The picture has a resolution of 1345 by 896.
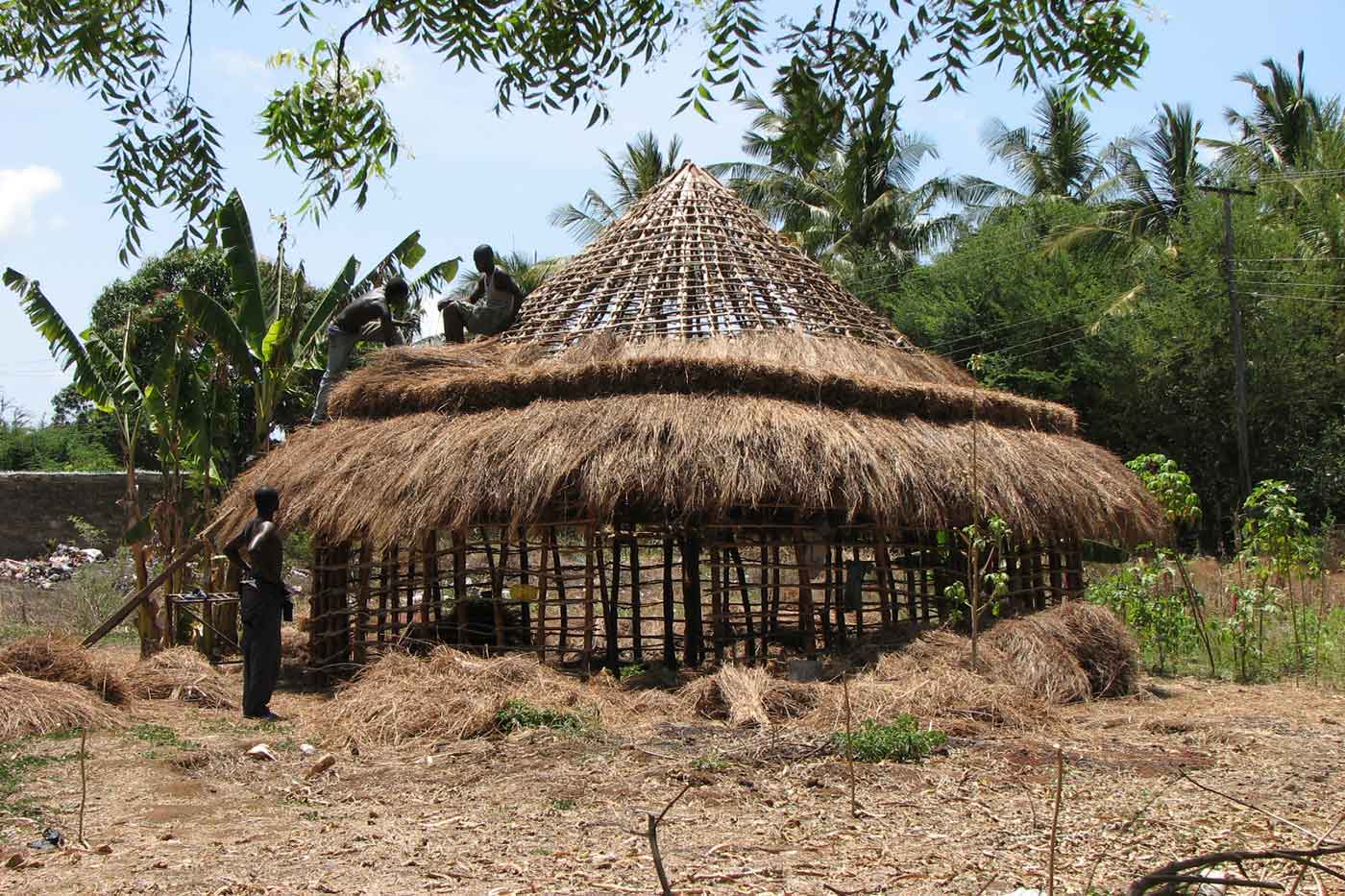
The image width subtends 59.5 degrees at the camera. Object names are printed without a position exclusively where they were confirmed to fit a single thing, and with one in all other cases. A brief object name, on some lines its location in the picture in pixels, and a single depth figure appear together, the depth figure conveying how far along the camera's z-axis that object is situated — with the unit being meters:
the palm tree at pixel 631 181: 26.50
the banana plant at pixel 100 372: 10.99
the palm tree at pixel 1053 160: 28.72
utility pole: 20.44
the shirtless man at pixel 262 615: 7.89
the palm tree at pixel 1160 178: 26.75
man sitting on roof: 11.33
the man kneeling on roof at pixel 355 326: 10.82
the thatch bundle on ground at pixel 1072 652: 7.93
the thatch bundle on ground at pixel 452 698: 6.86
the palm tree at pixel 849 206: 27.45
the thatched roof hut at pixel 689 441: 8.45
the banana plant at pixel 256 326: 10.95
